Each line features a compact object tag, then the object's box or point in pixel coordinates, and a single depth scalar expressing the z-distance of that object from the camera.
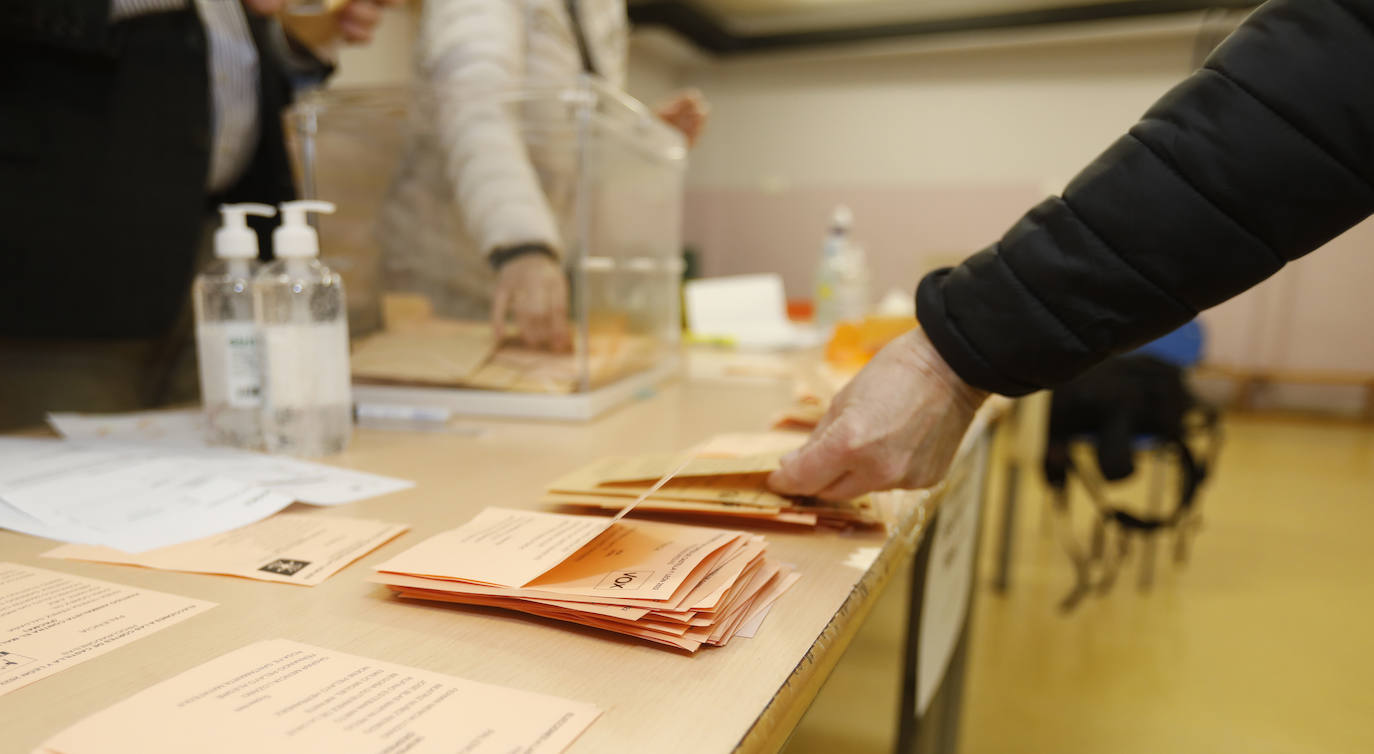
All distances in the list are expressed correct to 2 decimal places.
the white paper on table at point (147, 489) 0.53
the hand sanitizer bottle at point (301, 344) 0.71
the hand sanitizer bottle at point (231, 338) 0.72
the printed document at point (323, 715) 0.29
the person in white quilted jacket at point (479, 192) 0.97
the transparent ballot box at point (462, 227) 0.97
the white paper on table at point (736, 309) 2.00
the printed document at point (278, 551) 0.47
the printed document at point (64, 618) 0.36
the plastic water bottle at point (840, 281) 2.03
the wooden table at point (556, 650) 0.32
